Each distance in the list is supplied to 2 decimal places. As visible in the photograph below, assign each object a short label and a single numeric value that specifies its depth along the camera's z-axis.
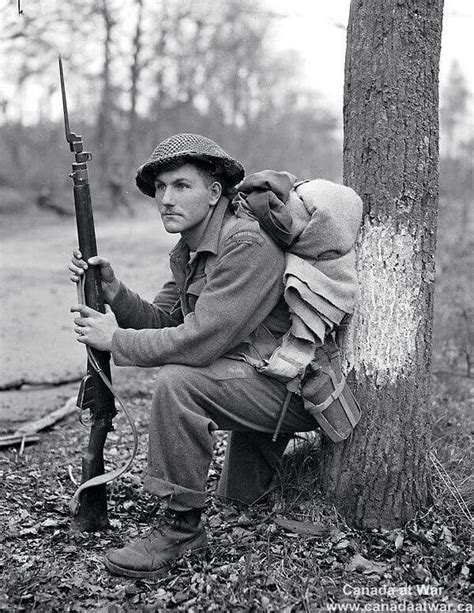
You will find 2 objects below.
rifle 3.48
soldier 3.24
